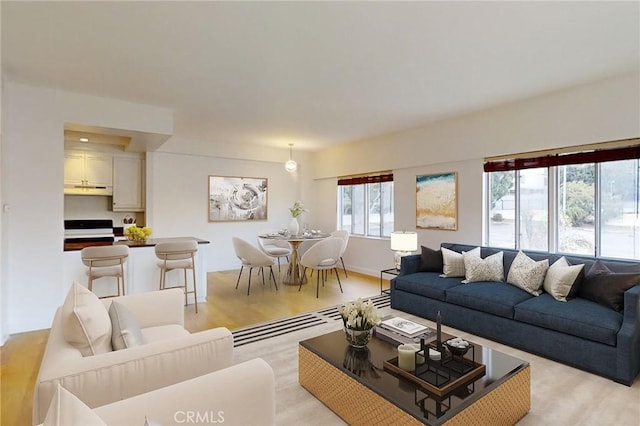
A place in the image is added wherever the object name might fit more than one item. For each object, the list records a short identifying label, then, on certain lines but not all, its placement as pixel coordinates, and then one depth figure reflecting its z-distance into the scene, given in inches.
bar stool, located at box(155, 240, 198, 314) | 156.9
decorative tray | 71.7
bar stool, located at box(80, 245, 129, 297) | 140.7
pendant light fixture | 251.8
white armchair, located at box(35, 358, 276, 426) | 36.4
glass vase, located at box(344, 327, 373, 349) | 89.8
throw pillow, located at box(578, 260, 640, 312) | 108.0
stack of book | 96.9
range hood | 229.9
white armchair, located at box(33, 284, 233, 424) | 51.1
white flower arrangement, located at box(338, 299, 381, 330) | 88.7
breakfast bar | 154.9
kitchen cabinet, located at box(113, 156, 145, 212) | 245.8
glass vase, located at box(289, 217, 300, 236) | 226.0
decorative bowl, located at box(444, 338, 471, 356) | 80.7
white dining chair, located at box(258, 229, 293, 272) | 230.5
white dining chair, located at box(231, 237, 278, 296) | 194.9
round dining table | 217.6
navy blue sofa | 99.0
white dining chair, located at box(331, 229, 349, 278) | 222.4
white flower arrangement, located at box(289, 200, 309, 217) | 232.5
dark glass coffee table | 66.6
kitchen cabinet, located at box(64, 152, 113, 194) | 230.4
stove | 232.5
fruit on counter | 177.6
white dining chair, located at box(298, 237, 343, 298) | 196.0
